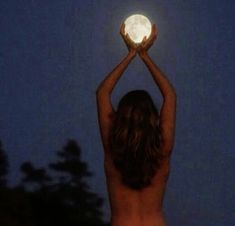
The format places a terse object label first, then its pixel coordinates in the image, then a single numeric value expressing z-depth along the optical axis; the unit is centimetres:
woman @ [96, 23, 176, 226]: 440
